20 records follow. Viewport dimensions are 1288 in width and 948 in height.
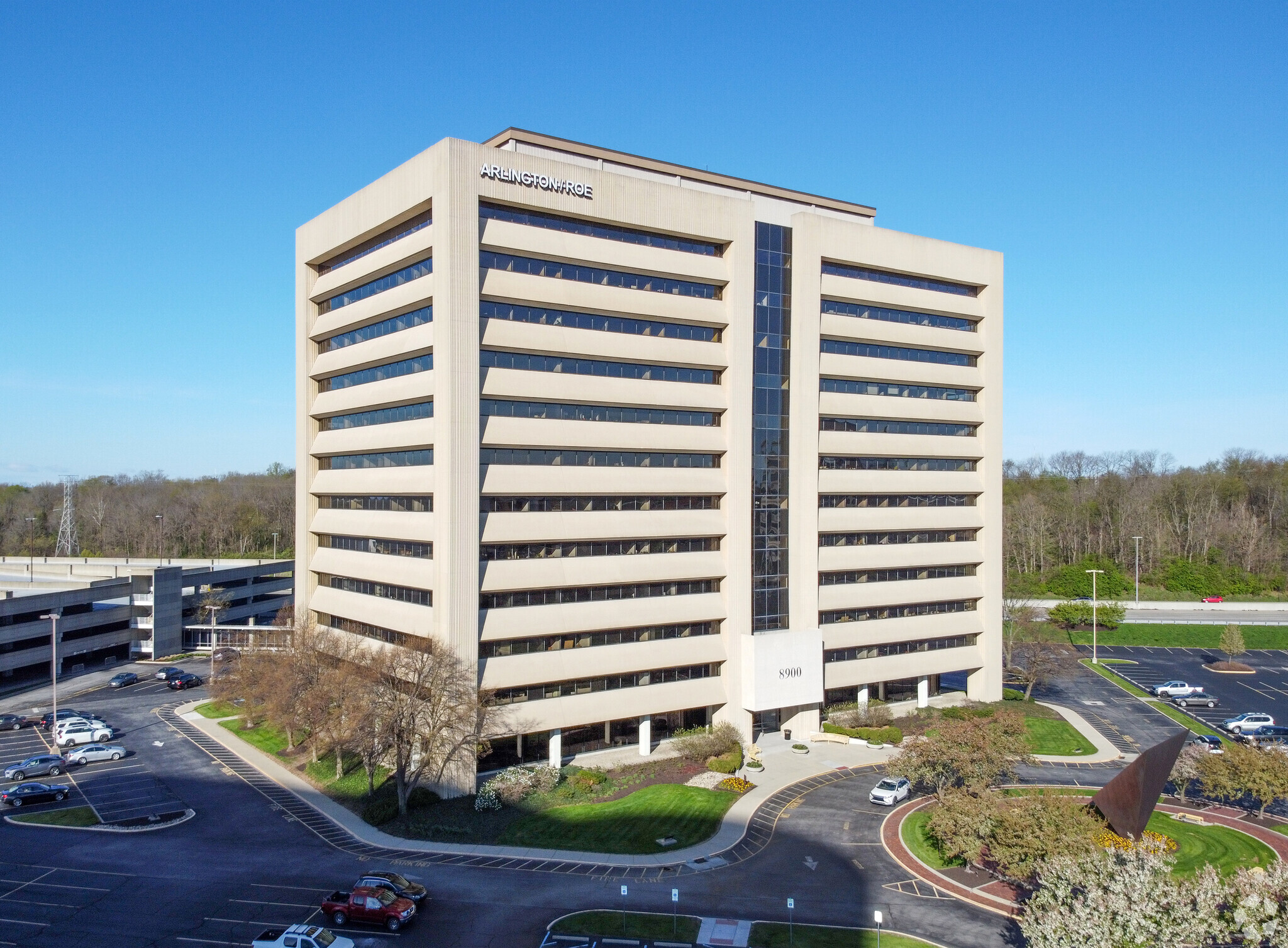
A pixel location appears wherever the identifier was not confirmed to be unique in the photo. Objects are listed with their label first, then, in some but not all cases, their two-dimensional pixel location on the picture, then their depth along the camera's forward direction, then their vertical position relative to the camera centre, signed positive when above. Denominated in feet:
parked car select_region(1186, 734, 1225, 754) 179.42 -53.39
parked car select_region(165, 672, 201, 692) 241.96 -54.83
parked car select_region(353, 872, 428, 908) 103.81 -49.84
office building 159.74 +14.79
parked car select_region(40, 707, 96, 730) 193.95 -53.00
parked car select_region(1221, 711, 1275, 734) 201.77 -53.94
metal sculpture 112.47 -39.99
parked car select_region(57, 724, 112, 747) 177.99 -52.37
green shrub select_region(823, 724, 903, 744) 192.95 -54.75
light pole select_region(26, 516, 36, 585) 296.59 -25.80
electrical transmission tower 409.69 -17.03
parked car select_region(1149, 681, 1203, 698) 239.50 -54.22
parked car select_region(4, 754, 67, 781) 159.12 -53.49
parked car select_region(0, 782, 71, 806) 145.89 -53.47
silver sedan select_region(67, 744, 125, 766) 169.68 -53.77
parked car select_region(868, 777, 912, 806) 150.30 -53.34
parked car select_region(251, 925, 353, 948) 91.35 -49.63
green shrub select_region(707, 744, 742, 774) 165.99 -53.32
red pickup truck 100.42 -50.60
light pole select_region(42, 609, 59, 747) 180.04 -38.44
